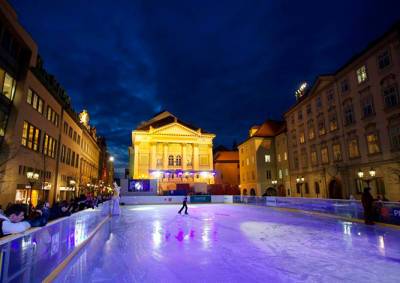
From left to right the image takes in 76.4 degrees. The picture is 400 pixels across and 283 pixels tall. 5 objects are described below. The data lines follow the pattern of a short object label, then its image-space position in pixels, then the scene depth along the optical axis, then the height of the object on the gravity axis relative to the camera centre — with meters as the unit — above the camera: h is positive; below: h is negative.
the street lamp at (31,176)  19.96 +1.31
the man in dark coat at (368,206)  14.73 -0.96
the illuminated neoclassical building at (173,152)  68.38 +10.94
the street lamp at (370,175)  23.23 +1.40
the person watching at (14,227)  4.22 -0.57
